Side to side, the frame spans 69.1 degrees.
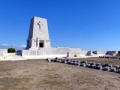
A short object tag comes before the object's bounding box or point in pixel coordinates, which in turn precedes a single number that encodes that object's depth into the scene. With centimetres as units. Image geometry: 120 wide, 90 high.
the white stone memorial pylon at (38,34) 2058
